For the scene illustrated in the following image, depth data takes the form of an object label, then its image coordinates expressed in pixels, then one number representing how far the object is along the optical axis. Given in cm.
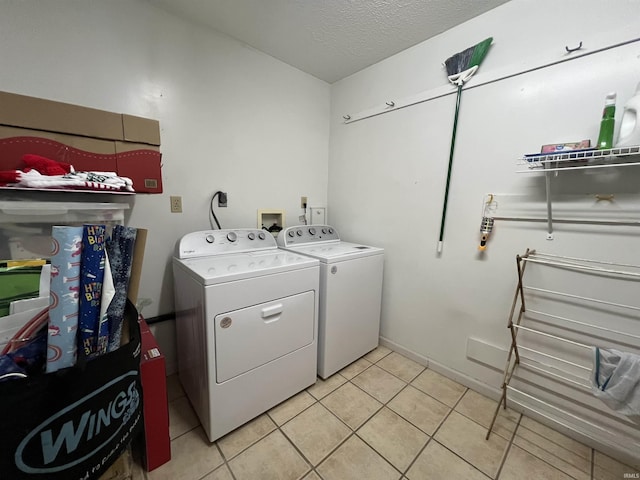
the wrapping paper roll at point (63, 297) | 57
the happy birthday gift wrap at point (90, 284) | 61
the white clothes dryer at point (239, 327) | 123
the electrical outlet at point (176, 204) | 167
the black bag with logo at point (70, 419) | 47
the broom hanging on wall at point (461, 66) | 151
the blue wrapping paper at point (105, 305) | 64
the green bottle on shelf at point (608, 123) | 108
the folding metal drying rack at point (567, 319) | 121
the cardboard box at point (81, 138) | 107
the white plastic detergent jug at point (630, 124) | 102
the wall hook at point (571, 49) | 122
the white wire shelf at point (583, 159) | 105
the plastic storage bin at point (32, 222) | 97
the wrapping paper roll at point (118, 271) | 69
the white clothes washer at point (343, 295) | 168
